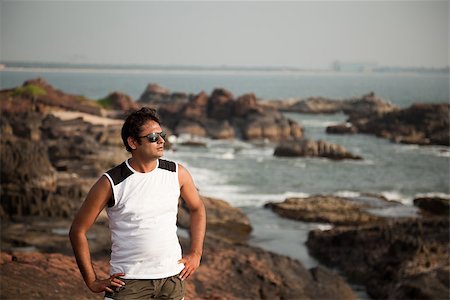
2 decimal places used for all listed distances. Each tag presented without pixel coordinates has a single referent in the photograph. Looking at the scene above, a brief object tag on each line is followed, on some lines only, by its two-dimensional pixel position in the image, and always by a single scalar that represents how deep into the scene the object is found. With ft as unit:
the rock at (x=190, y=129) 189.16
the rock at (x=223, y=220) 71.10
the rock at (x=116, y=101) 216.13
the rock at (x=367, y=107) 248.01
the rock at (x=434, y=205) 90.53
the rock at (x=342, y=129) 208.85
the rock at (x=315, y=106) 308.97
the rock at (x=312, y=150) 149.89
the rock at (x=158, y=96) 258.78
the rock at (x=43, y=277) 24.11
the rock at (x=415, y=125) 188.24
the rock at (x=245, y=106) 199.21
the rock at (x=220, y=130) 185.57
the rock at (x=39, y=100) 172.45
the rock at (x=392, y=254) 40.22
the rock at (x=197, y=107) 201.57
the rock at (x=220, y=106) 202.69
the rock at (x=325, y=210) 80.69
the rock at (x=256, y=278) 32.14
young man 13.74
